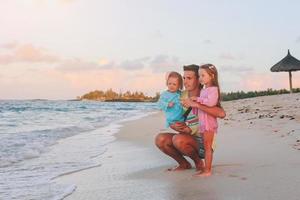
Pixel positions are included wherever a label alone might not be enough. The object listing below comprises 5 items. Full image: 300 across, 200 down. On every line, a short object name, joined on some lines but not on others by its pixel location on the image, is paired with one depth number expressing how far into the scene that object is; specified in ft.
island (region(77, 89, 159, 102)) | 375.45
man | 15.65
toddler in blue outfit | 15.43
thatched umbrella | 87.66
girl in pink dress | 14.79
